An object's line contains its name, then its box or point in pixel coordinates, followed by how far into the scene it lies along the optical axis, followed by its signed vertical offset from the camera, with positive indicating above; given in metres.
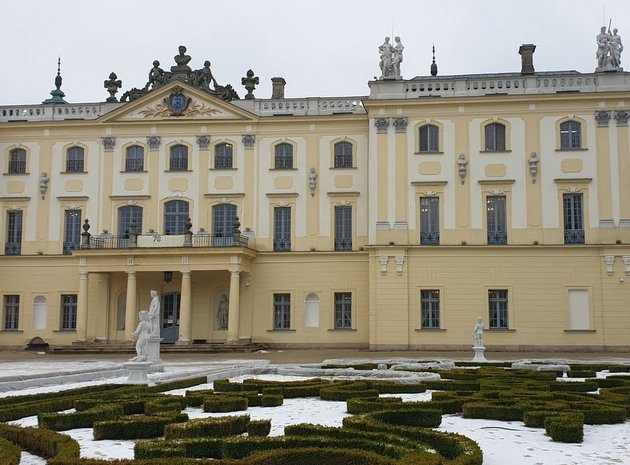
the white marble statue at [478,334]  23.14 -0.58
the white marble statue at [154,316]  18.89 -0.08
